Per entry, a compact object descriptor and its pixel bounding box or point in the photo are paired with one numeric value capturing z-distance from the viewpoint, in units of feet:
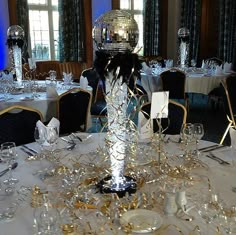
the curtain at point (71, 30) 23.44
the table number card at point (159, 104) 5.14
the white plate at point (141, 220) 3.80
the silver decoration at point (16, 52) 14.43
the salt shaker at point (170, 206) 4.15
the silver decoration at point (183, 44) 20.77
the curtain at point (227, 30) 25.48
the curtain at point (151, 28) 27.35
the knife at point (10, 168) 5.44
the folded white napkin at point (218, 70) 18.48
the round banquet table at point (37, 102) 11.22
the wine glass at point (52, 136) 5.91
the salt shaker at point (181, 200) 4.13
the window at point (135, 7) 27.58
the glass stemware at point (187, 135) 5.97
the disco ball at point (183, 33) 20.99
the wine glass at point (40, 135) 5.94
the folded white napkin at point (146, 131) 6.72
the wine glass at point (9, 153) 5.45
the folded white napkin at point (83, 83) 13.19
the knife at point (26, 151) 6.30
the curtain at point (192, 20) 27.43
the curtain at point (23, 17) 21.61
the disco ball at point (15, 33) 14.67
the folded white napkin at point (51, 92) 11.70
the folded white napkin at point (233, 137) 5.77
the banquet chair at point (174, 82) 16.76
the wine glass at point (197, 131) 5.96
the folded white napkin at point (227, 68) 19.35
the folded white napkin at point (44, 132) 5.92
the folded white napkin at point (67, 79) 14.79
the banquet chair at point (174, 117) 8.16
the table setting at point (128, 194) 3.86
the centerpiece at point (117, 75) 4.66
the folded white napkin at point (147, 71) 18.85
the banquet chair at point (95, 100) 14.40
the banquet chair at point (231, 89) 13.96
